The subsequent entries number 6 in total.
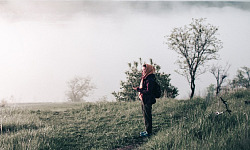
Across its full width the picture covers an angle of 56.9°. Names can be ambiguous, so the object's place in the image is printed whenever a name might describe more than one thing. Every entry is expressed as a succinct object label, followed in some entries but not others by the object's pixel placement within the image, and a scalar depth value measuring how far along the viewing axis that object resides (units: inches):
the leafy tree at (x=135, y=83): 973.8
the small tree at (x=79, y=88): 2115.2
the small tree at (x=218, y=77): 755.5
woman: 332.2
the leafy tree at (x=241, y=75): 1607.0
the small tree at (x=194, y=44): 845.8
